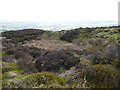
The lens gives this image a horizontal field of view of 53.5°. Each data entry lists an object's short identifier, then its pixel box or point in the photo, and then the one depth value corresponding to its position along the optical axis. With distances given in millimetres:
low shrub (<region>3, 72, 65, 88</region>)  4711
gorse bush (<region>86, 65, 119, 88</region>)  4441
